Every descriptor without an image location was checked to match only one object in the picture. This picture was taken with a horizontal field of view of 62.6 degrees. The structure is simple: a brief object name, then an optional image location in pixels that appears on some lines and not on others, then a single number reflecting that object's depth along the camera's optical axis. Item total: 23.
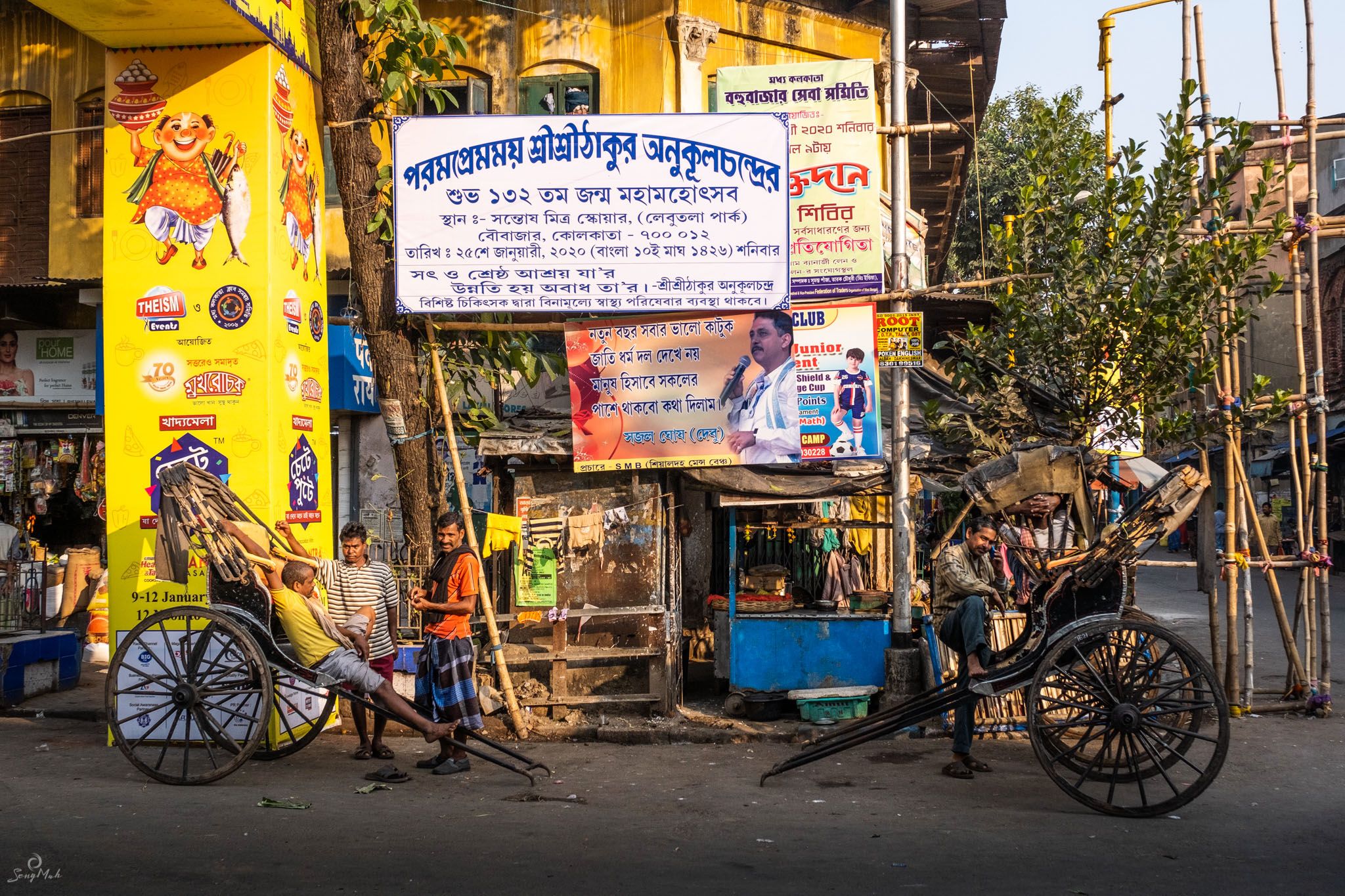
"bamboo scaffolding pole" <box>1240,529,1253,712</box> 9.15
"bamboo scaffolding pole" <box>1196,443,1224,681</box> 9.05
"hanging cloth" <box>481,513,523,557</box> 9.04
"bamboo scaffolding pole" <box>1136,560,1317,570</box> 9.09
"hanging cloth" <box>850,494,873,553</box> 13.69
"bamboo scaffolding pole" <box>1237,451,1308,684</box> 8.98
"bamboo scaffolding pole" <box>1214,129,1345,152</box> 8.95
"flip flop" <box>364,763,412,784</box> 7.31
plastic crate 9.34
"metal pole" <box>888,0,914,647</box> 9.43
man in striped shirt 7.97
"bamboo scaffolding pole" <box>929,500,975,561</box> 8.42
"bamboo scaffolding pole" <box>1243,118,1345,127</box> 9.31
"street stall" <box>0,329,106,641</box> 14.64
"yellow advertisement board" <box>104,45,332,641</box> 8.55
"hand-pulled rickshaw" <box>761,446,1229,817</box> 6.30
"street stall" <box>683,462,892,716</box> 9.65
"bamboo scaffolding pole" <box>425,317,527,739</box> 8.62
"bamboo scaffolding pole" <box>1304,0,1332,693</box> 9.11
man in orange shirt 7.64
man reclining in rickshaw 7.17
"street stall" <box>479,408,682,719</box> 9.48
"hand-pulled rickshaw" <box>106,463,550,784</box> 7.05
